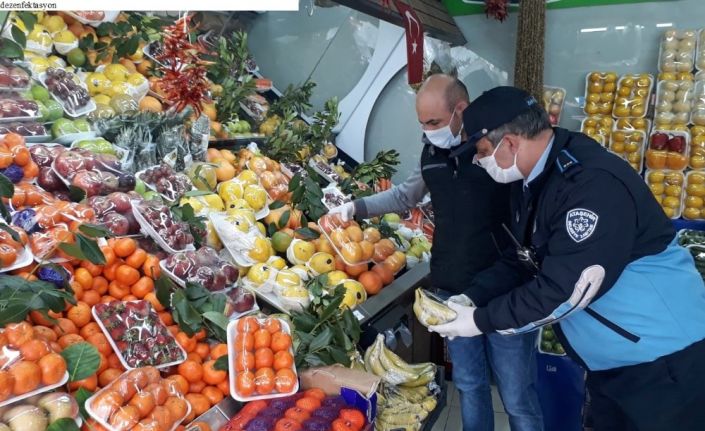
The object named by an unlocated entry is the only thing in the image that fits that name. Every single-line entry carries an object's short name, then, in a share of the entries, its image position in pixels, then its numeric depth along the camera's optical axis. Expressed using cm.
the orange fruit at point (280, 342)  209
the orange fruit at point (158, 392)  168
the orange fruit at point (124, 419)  153
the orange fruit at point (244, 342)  203
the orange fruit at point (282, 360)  202
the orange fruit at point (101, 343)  184
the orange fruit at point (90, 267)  206
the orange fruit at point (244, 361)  197
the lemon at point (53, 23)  333
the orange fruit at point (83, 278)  201
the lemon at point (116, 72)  348
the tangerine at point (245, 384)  192
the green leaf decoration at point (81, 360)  164
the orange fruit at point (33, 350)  151
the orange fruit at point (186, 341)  206
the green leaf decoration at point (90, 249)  193
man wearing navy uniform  167
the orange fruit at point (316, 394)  200
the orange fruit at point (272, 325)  214
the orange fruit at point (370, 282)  296
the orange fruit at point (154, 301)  215
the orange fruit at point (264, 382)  194
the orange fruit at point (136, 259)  219
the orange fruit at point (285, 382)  196
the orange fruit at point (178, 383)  180
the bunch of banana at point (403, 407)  221
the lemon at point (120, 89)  339
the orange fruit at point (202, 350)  210
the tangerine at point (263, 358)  201
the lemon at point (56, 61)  316
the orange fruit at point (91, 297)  199
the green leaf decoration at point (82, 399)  157
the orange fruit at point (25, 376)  144
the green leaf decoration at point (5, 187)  186
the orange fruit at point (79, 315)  188
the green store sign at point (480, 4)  540
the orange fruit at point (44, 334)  162
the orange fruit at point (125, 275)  211
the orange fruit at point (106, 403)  155
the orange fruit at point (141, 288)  215
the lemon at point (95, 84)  337
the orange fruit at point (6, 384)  139
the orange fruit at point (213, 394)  195
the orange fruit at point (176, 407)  169
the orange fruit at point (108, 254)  211
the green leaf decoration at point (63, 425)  143
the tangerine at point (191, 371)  197
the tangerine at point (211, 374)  200
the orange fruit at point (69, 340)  175
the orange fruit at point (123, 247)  216
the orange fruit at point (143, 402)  160
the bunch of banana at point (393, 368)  245
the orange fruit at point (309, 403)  189
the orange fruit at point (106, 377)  180
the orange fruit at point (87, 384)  167
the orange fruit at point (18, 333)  152
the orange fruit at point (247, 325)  208
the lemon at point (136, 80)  347
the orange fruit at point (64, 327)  181
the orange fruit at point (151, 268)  223
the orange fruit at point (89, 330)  187
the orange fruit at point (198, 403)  187
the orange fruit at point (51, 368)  152
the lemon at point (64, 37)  334
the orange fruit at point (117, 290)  211
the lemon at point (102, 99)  331
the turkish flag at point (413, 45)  317
